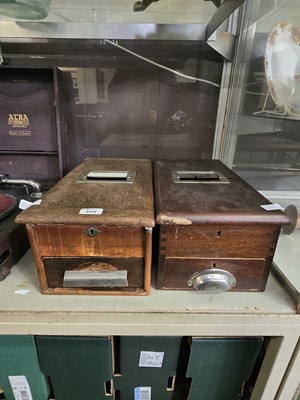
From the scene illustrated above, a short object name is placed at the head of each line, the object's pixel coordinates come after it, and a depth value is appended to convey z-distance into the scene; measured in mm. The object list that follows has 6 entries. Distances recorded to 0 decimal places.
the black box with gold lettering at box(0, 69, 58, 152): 932
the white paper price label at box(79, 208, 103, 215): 487
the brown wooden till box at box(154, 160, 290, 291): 487
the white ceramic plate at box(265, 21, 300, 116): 778
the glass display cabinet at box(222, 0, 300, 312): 767
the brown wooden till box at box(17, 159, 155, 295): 481
